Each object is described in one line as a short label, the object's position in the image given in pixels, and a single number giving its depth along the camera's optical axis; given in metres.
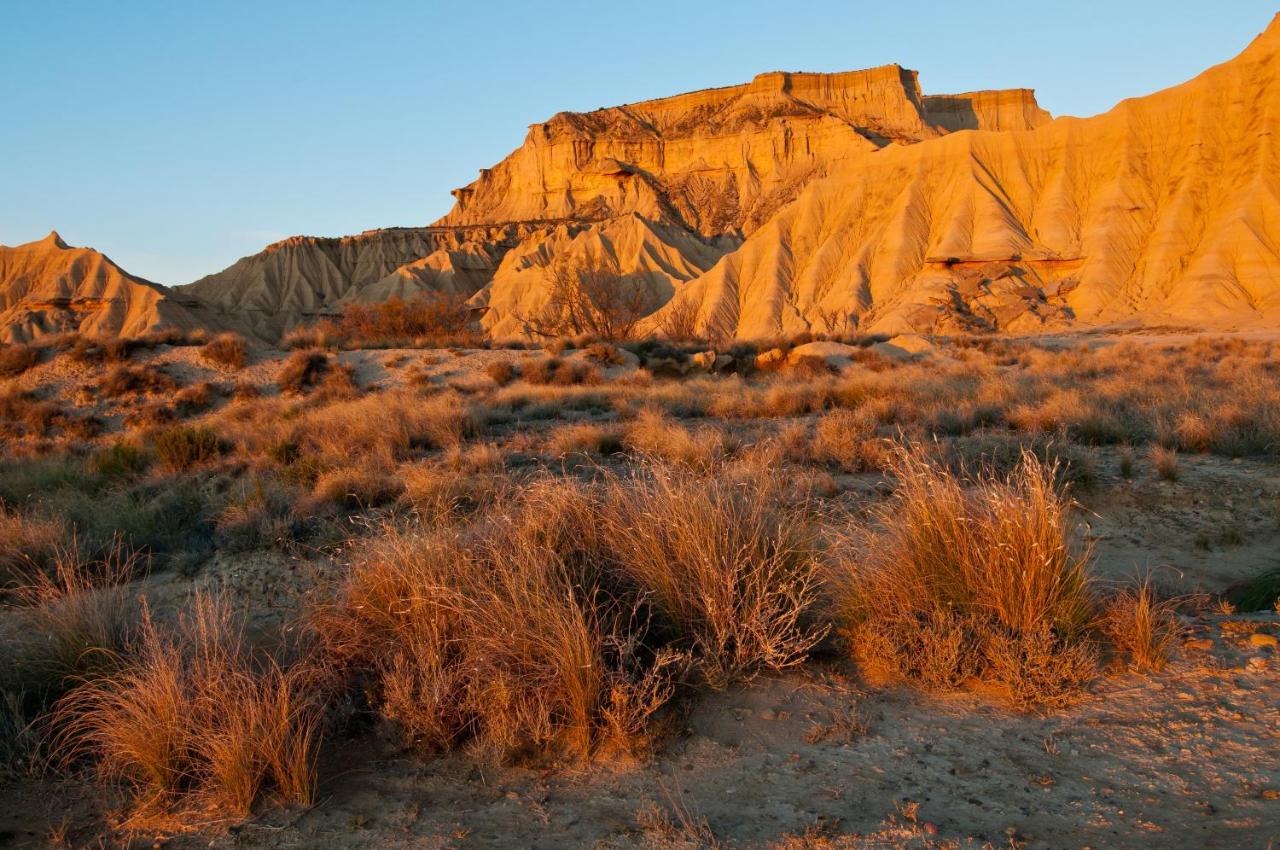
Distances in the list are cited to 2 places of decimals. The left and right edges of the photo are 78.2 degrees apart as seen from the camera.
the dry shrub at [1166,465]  8.04
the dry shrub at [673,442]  8.41
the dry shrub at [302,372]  19.16
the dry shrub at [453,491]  6.63
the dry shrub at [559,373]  18.53
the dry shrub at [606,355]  20.47
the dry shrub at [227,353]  20.23
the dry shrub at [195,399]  17.97
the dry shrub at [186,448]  10.79
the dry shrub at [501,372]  18.91
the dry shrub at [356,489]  7.90
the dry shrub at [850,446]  8.92
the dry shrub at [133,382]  18.61
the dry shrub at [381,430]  10.09
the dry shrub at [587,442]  10.10
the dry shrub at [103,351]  19.98
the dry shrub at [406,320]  41.62
